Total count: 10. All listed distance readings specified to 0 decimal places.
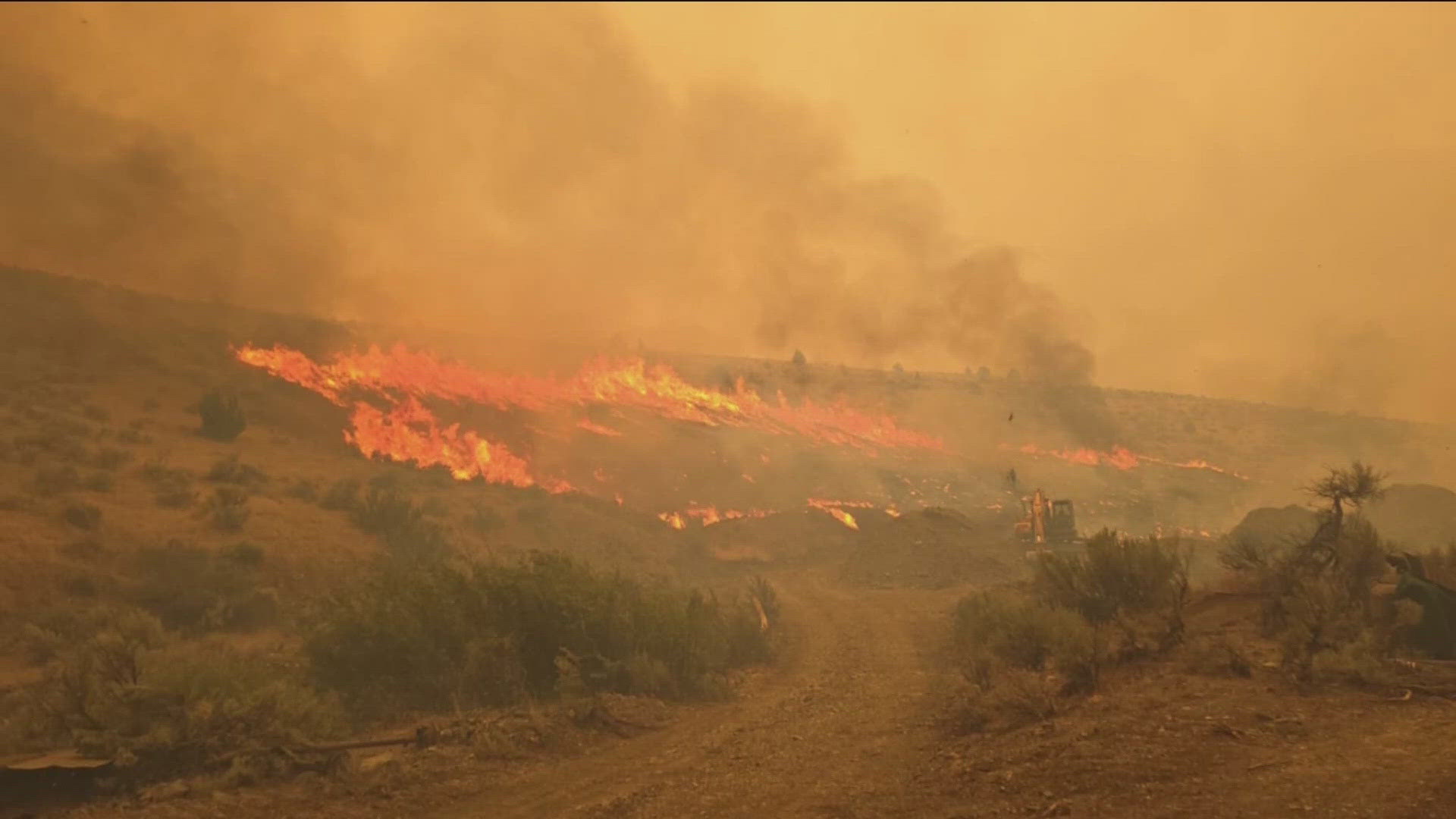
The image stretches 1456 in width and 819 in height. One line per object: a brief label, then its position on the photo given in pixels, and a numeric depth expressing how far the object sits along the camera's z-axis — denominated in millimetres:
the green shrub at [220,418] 30984
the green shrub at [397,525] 22984
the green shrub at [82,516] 18609
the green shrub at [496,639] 10820
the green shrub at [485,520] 28125
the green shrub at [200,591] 16500
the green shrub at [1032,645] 9164
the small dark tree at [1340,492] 11938
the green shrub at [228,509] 20812
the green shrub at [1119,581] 12227
